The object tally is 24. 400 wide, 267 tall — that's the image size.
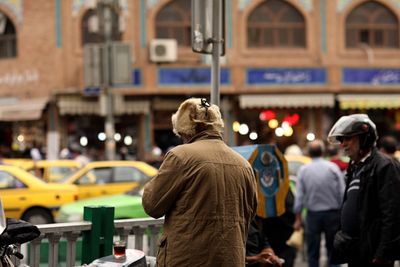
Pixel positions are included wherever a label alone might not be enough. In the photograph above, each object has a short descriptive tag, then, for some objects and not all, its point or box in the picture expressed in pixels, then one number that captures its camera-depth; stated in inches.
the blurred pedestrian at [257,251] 229.9
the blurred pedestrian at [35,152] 984.0
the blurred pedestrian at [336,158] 428.1
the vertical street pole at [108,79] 922.1
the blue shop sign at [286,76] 1122.0
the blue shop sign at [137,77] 1094.7
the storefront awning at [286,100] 1112.2
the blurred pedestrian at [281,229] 248.4
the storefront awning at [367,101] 1126.4
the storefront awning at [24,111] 1081.4
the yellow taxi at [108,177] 634.8
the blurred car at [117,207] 478.9
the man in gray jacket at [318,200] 345.4
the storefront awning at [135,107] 1110.4
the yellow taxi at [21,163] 692.3
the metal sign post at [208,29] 246.2
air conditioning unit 1093.8
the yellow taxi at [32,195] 569.9
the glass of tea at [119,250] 182.9
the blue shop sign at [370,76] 1132.5
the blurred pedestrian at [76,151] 922.3
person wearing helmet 196.7
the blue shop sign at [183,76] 1098.4
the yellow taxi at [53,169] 692.1
